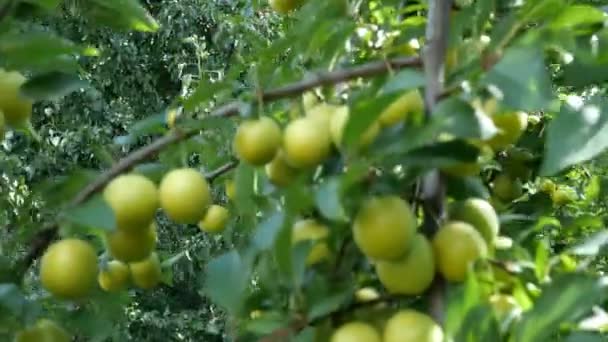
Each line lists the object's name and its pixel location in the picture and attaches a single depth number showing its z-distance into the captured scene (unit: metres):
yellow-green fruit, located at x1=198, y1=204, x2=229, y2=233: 1.27
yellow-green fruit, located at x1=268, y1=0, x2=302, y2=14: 1.31
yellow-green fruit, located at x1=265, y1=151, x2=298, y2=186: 0.94
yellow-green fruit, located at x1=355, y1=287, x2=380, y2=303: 0.86
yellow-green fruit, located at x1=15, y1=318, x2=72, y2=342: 1.00
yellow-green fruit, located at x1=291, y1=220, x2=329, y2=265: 0.88
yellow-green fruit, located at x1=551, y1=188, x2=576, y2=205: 1.50
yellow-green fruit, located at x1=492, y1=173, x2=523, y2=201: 1.30
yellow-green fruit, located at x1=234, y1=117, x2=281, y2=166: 0.89
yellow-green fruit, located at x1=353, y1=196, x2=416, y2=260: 0.78
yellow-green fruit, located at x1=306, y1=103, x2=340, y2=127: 0.87
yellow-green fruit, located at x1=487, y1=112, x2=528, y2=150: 0.88
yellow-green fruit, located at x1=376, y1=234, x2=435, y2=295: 0.80
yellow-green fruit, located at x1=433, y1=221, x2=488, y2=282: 0.80
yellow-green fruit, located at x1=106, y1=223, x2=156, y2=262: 0.97
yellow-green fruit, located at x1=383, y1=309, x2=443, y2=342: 0.75
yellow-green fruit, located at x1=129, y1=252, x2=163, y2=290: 1.15
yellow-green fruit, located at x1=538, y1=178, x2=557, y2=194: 1.53
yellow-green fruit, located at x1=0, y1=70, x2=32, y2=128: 0.99
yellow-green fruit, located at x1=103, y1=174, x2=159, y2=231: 0.90
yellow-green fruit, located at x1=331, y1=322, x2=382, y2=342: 0.78
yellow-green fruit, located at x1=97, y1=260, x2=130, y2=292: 1.15
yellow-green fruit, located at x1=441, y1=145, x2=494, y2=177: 0.84
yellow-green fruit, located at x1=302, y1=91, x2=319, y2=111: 0.99
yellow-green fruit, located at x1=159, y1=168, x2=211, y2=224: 0.94
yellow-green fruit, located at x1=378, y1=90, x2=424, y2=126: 0.82
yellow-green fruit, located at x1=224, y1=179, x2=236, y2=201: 1.23
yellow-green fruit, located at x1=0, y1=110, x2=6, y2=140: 0.96
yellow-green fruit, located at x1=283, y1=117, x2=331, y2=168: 0.85
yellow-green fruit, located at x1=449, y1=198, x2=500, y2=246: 0.89
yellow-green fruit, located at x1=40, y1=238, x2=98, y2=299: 0.94
